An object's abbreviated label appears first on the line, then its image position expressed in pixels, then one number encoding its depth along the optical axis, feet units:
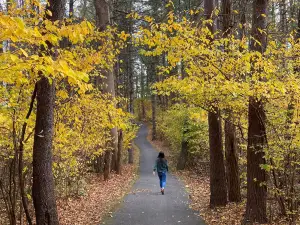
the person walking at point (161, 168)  43.73
